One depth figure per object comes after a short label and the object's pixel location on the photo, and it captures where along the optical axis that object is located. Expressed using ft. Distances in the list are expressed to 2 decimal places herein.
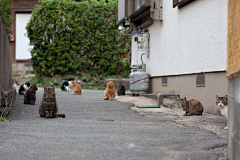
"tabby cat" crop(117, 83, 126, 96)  40.57
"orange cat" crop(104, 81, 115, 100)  36.27
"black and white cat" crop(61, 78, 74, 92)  47.50
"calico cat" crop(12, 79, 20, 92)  43.34
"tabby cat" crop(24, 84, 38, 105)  30.28
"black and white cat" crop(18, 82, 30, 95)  39.27
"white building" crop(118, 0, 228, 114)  23.48
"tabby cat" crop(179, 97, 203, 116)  23.24
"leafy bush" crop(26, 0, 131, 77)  55.26
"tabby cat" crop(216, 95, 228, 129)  18.99
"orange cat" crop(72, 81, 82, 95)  41.93
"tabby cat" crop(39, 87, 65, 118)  22.11
